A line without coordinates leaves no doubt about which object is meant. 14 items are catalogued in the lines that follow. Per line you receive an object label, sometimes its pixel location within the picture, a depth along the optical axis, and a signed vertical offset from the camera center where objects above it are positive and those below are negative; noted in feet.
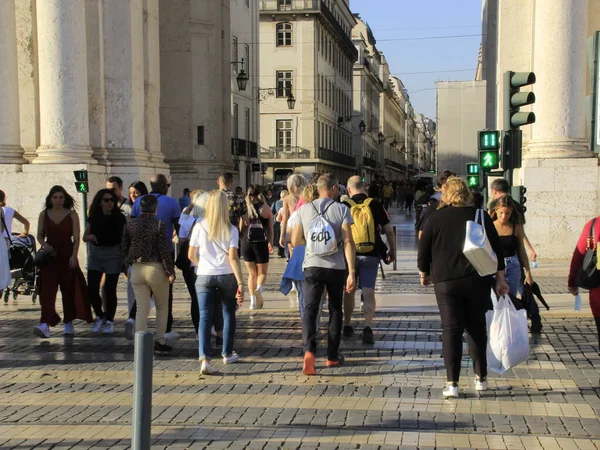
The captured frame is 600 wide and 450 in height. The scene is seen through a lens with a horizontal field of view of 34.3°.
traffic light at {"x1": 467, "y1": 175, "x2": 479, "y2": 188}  75.20 -0.53
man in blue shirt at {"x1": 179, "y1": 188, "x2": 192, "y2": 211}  90.22 -2.17
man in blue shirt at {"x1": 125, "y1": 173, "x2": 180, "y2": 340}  36.58 -1.31
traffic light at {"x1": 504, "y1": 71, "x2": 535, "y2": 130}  40.40 +3.12
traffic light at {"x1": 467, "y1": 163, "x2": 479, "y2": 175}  78.66 +0.38
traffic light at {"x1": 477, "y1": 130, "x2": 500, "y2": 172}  46.03 +1.12
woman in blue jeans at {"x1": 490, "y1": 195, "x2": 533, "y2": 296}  33.62 -2.11
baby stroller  46.19 -4.38
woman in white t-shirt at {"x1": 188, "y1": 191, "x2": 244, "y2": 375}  29.94 -2.79
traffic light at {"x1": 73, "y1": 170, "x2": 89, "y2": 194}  65.26 -0.30
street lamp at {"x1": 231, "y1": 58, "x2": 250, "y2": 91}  118.01 +11.68
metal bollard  13.53 -3.06
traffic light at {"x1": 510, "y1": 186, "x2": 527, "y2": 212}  42.20 -0.83
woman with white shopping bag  25.52 -2.46
